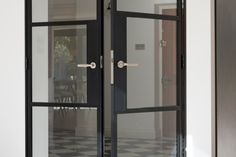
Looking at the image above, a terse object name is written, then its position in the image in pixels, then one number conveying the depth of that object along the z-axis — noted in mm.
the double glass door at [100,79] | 3910
